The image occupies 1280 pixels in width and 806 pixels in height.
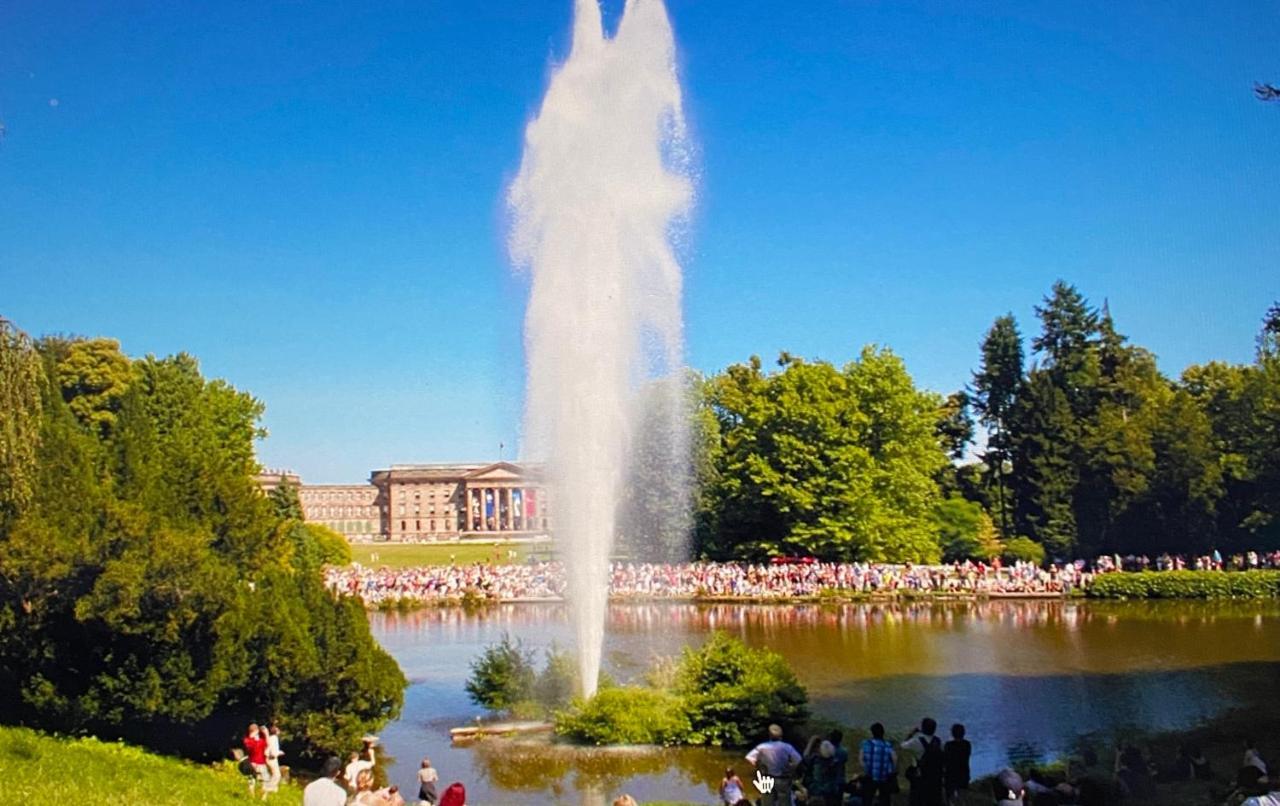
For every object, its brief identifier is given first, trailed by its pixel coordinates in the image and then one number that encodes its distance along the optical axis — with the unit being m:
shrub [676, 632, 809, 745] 19.48
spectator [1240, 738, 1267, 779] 12.80
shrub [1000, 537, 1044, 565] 56.12
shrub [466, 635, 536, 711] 21.78
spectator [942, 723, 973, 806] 13.44
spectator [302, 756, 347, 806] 10.57
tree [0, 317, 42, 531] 14.77
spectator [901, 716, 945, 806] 13.26
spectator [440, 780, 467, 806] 12.87
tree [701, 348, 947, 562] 54.00
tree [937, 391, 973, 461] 77.21
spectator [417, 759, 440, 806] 14.79
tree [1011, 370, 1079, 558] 57.82
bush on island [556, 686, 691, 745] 19.36
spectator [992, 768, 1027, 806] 12.05
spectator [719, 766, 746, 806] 12.90
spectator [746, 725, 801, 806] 13.71
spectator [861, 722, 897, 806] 13.32
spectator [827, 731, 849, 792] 13.81
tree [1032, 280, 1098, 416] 66.00
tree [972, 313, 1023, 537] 70.44
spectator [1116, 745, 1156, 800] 14.42
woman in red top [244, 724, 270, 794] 16.42
